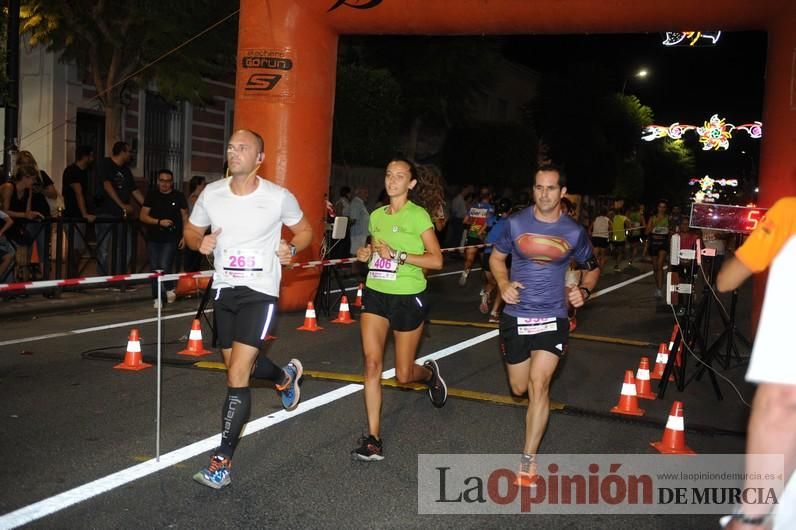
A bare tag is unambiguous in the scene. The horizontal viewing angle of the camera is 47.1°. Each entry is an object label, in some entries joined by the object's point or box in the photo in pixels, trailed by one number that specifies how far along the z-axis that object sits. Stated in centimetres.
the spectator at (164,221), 1323
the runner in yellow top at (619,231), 2459
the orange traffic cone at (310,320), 1132
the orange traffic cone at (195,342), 923
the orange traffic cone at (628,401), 742
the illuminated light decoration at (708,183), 8231
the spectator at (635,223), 2850
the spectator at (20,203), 1234
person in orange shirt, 316
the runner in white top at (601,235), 2200
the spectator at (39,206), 1292
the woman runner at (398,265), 610
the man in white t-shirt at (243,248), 536
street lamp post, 5100
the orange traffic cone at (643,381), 821
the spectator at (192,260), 1473
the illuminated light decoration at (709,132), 5262
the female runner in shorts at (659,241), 1788
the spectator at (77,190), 1386
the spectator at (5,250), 1176
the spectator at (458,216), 2591
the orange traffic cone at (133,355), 838
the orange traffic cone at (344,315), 1216
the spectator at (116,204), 1412
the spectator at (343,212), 1911
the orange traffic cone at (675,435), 632
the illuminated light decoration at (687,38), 1598
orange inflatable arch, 1162
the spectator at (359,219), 1872
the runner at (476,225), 1728
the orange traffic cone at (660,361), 912
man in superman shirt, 553
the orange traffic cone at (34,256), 1321
